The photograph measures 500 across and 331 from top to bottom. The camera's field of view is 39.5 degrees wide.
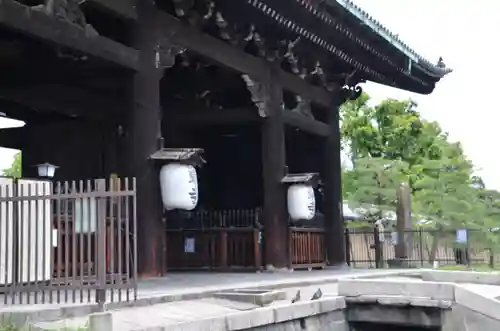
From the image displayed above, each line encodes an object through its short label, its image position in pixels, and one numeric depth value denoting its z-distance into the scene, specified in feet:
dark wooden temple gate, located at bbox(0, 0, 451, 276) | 35.27
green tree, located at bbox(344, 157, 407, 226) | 89.97
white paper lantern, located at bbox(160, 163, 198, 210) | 36.29
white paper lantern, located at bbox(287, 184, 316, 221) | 49.26
